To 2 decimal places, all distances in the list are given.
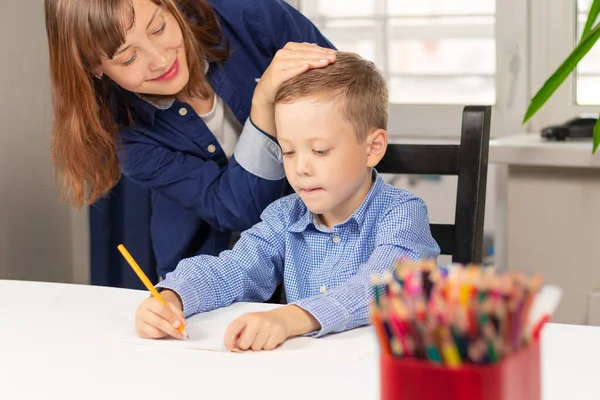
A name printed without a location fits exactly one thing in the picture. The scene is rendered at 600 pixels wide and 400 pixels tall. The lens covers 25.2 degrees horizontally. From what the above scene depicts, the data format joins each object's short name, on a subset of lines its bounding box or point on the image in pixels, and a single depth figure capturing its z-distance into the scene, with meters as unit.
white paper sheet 1.63
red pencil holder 1.08
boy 1.89
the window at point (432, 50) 3.41
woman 2.07
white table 1.51
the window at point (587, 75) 3.25
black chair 2.01
